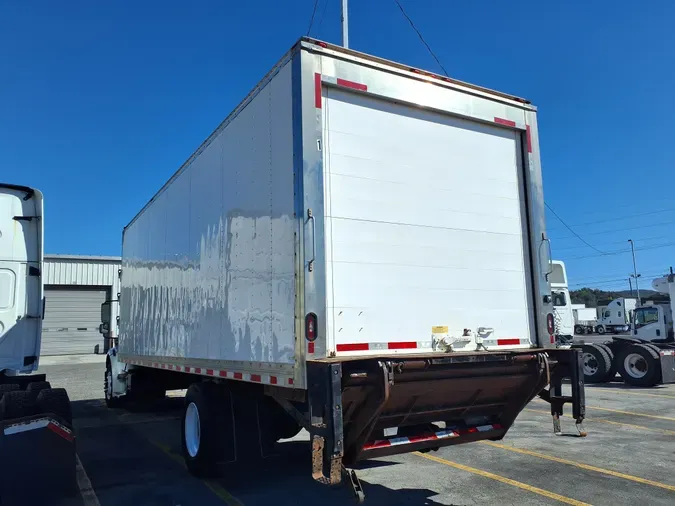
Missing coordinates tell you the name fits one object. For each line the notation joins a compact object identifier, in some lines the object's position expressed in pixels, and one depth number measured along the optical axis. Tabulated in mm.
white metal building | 30078
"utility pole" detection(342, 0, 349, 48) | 11266
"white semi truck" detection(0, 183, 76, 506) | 5516
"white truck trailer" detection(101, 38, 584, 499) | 4461
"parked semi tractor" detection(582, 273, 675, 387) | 14570
